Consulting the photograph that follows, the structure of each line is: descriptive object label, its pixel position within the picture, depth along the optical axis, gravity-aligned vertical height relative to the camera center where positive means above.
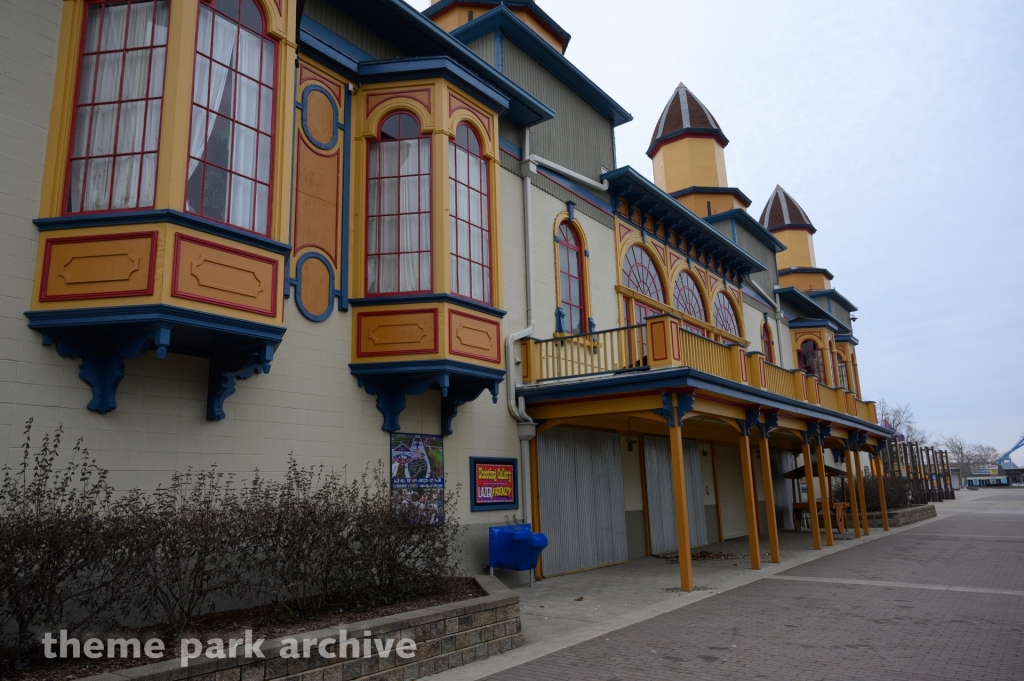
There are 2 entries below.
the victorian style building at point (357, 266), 6.99 +2.91
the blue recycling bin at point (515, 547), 11.05 -0.79
